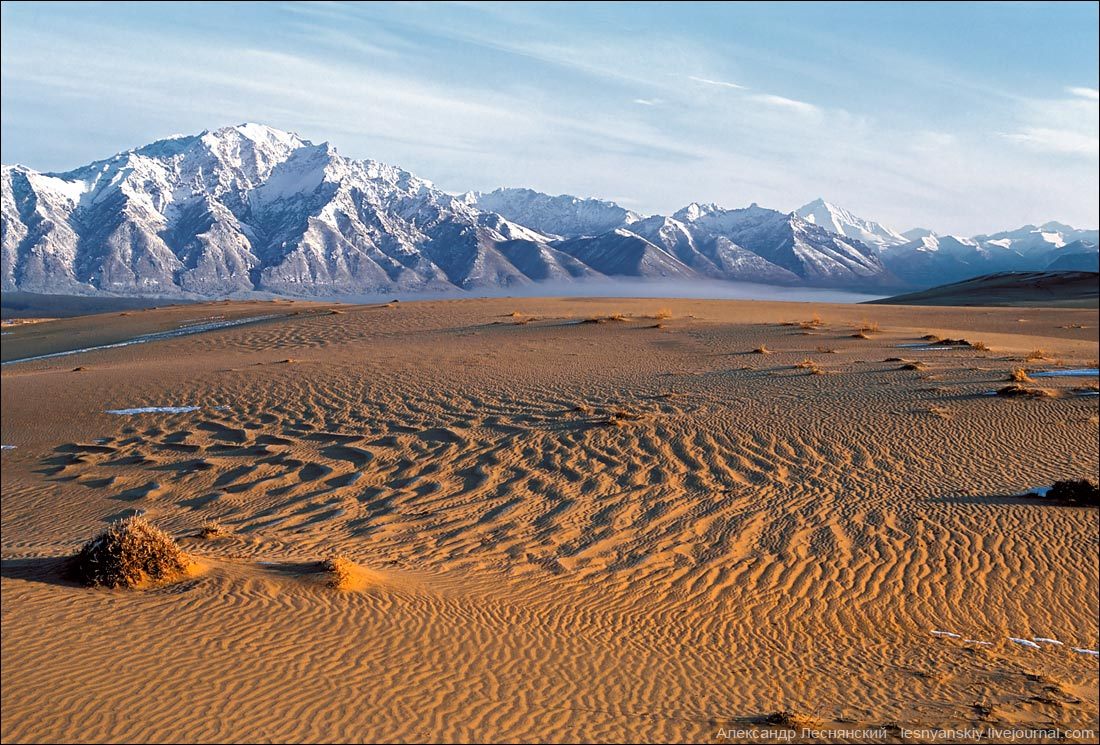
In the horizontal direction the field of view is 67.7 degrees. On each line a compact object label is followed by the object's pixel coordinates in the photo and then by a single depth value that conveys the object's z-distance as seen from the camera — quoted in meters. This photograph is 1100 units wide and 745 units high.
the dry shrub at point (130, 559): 9.34
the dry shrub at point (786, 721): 6.98
